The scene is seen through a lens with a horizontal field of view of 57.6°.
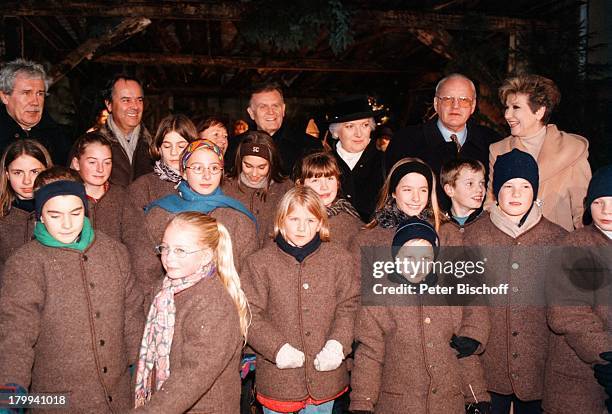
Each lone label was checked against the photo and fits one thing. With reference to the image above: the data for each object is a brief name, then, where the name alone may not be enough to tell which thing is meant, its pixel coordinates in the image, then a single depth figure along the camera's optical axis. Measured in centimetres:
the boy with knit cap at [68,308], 282
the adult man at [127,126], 463
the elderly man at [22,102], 438
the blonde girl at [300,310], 323
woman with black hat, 458
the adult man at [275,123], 494
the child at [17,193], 363
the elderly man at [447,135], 441
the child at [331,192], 395
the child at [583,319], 306
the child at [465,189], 400
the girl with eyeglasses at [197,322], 257
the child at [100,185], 386
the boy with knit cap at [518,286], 325
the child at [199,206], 361
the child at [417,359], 308
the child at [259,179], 421
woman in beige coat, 400
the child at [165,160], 403
